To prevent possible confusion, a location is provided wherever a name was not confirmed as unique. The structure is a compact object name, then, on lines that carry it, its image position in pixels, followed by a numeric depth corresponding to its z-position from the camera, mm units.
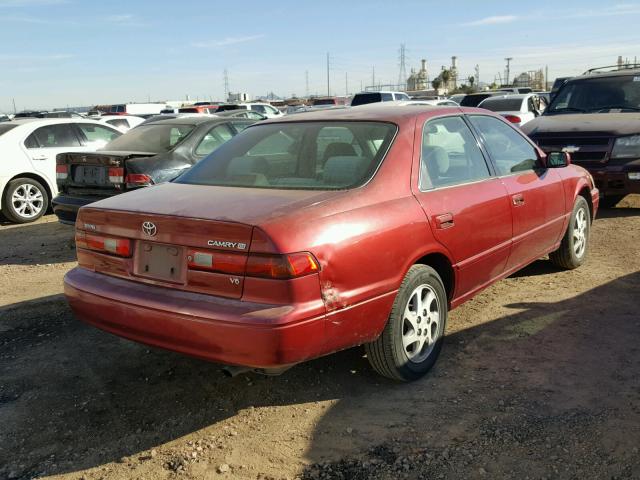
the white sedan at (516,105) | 15970
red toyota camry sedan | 2859
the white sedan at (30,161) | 9141
